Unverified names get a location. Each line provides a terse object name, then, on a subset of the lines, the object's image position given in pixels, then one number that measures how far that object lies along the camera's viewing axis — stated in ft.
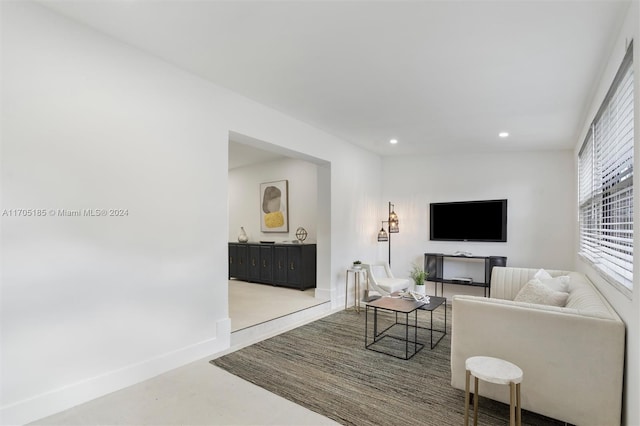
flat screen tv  18.24
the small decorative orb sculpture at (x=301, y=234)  21.97
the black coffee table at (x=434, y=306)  11.56
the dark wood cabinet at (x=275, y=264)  20.18
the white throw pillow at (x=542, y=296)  8.70
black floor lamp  19.12
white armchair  15.53
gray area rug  7.39
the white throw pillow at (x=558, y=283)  10.49
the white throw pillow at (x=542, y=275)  11.84
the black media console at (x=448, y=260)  17.38
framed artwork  23.17
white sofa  6.30
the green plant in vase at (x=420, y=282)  13.37
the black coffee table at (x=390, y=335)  10.84
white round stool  6.08
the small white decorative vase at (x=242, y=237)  23.99
